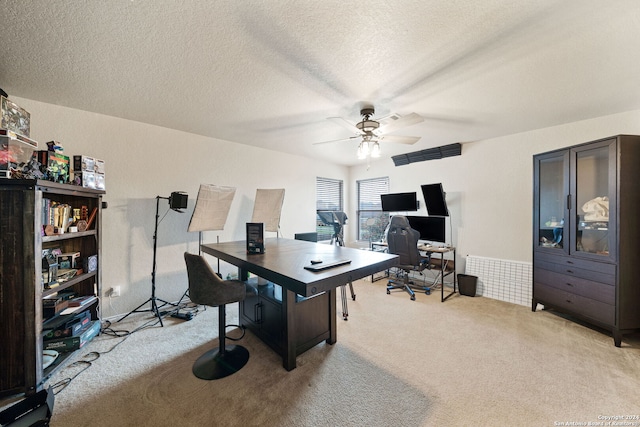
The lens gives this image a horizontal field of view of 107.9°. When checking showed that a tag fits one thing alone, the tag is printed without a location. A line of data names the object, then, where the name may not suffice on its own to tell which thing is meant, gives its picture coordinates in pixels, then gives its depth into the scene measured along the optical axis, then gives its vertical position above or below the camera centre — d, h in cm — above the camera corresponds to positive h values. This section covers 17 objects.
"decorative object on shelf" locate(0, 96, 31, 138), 180 +77
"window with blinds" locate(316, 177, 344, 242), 527 +33
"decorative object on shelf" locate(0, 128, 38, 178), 164 +44
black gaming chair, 366 -55
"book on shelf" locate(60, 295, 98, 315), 213 -89
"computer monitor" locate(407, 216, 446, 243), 394 -24
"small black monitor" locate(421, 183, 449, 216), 386 +23
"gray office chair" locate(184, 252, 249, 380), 177 -66
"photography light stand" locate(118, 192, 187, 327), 284 -52
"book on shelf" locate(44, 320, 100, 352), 203 -117
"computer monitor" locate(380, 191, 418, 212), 436 +21
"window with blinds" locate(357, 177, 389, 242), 525 +6
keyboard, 151 -35
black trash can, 367 -113
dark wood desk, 142 -43
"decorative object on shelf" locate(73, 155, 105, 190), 225 +40
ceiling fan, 238 +89
